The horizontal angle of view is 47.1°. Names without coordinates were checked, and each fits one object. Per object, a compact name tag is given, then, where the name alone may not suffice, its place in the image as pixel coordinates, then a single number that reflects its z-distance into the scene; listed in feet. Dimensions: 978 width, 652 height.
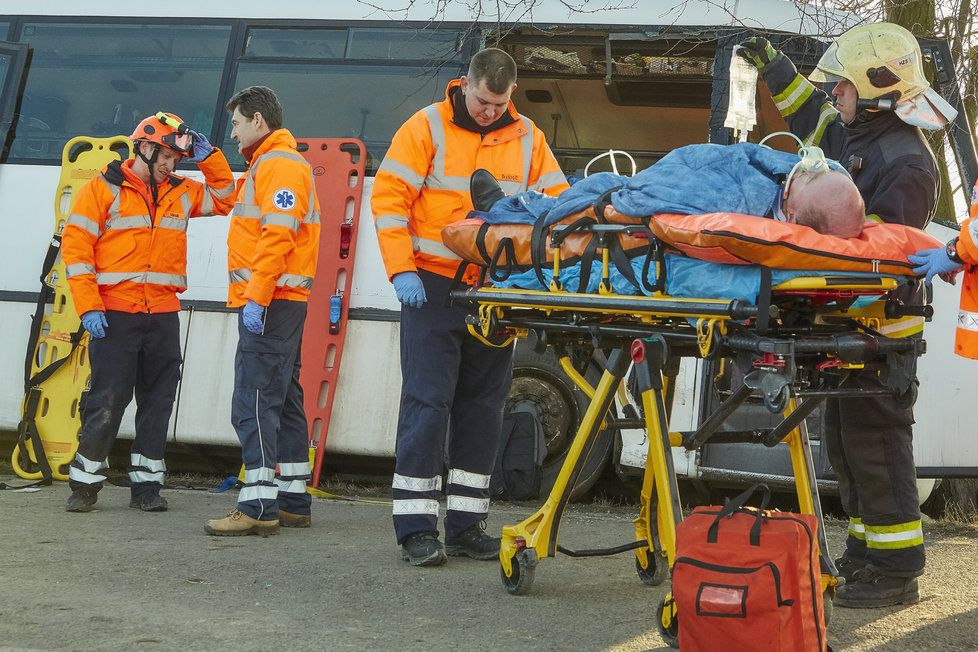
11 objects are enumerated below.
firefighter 12.30
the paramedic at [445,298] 14.02
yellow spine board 21.01
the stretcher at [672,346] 9.32
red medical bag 8.55
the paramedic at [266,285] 15.90
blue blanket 10.07
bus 19.88
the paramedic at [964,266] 9.56
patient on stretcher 9.24
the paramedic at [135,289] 17.72
